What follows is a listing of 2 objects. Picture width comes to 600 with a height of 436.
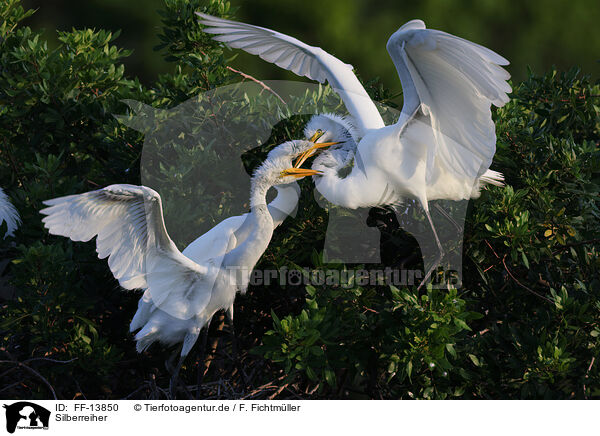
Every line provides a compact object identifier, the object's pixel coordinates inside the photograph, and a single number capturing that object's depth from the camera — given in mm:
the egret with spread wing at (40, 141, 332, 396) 22429
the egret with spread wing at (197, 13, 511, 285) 22506
